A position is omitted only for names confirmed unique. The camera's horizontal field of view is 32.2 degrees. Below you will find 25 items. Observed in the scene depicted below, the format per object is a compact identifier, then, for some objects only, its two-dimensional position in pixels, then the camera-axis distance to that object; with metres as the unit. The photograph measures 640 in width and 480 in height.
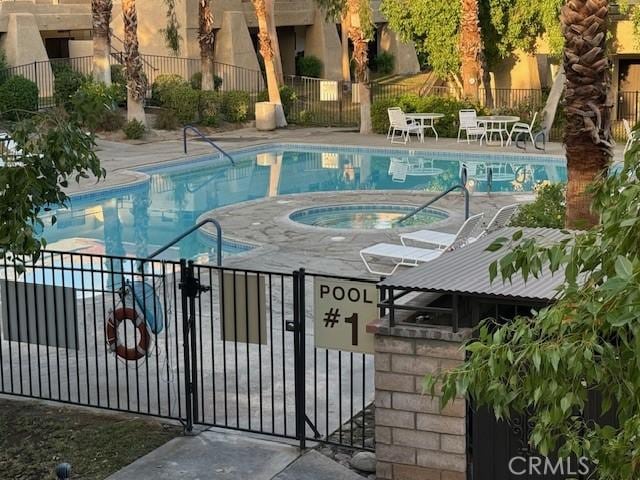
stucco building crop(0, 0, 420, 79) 36.81
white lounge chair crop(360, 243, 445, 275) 14.34
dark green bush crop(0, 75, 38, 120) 31.20
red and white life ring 9.44
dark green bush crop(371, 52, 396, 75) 48.69
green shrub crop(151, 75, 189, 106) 33.34
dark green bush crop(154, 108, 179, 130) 32.56
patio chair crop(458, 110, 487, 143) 29.11
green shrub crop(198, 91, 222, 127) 33.16
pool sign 7.94
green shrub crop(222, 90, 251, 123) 33.94
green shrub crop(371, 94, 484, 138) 30.84
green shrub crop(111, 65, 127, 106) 32.60
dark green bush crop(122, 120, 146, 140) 30.39
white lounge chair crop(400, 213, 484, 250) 14.26
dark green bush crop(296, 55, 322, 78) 45.91
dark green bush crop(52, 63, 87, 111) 33.09
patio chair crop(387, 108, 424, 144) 29.78
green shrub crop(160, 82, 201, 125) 32.78
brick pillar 7.33
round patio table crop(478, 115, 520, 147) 28.86
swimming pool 19.77
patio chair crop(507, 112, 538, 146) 28.33
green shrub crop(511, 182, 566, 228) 13.80
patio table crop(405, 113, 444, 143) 30.18
